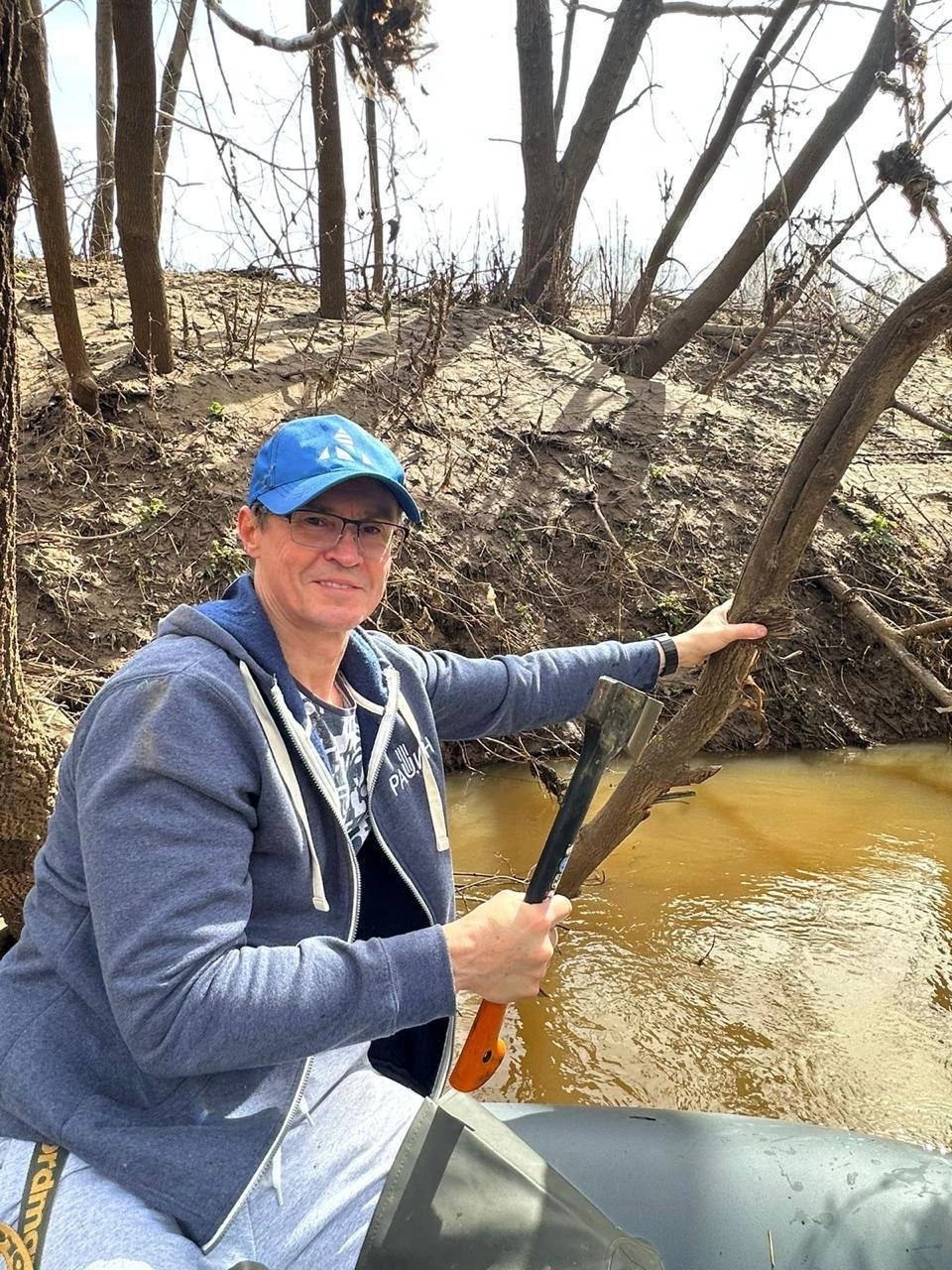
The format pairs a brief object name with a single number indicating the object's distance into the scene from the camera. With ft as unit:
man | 3.88
